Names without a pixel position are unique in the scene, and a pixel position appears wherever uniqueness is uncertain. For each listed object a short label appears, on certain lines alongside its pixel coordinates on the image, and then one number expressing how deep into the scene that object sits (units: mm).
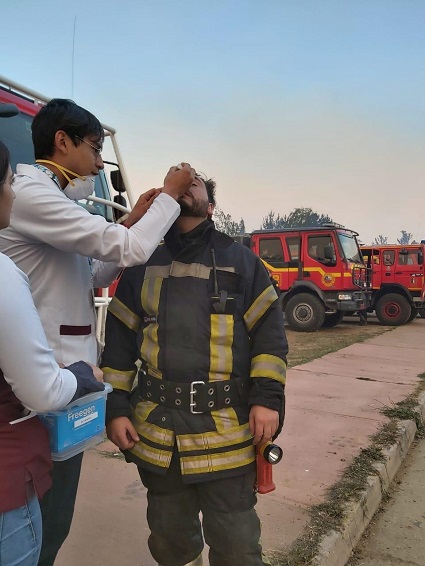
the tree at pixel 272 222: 80381
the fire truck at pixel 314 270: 12055
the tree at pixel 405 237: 95962
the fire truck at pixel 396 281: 14023
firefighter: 1759
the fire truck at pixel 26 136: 3614
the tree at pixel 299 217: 73188
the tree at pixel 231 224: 59719
